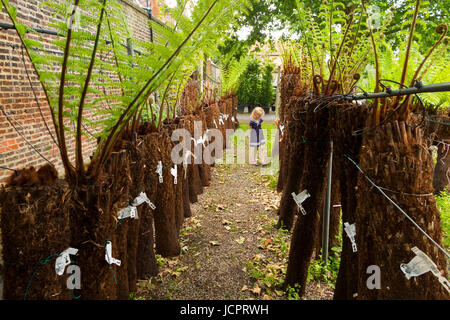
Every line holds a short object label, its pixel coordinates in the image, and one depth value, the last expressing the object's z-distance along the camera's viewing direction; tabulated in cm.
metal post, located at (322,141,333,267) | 288
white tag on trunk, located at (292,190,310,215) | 253
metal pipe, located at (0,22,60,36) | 193
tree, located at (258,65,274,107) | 1844
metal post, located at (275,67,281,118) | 880
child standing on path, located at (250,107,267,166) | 777
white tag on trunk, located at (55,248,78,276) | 135
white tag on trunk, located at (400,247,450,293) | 116
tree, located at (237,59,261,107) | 1845
